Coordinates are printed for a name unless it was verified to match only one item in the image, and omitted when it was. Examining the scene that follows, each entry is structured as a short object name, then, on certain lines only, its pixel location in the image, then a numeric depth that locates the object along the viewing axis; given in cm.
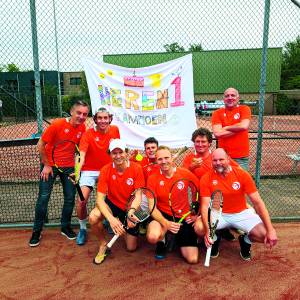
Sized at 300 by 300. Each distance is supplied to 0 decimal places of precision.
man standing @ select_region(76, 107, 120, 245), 420
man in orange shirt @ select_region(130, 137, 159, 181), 422
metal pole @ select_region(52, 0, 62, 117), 451
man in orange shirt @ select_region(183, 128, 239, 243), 405
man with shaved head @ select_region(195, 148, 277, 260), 360
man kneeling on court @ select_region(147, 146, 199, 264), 378
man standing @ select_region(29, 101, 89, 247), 419
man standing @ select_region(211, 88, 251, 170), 446
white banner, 486
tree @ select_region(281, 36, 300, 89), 3024
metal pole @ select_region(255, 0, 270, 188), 450
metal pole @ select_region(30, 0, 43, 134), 432
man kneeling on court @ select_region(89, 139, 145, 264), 381
